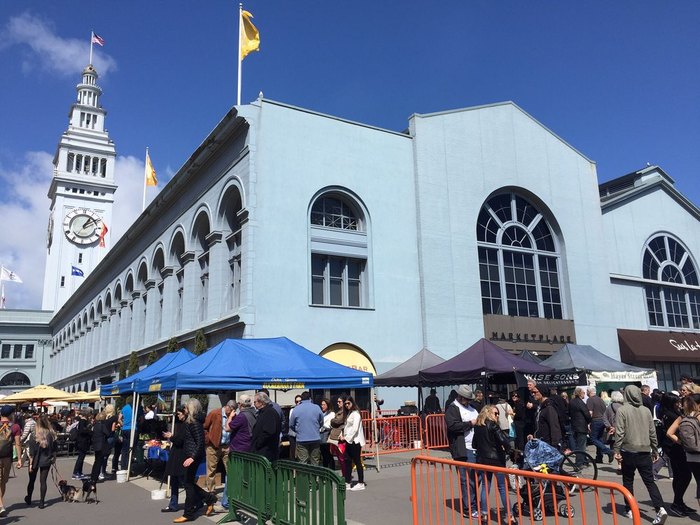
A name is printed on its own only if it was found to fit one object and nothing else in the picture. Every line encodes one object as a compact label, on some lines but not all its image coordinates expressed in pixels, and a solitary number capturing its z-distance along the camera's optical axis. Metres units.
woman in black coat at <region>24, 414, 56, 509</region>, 11.21
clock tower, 83.94
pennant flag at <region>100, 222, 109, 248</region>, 79.85
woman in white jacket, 11.98
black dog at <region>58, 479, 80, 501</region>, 11.88
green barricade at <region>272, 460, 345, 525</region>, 6.43
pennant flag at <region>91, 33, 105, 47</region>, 64.62
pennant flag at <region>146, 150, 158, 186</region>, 40.06
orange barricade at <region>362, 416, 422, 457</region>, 18.08
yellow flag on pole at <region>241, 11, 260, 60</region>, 25.58
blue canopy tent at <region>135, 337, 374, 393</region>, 12.85
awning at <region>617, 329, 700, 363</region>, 29.91
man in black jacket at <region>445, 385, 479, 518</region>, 9.55
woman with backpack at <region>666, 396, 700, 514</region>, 8.15
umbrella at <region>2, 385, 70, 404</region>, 26.64
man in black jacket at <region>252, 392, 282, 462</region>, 10.23
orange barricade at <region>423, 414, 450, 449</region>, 18.30
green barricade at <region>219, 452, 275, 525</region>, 8.05
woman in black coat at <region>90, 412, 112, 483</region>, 13.03
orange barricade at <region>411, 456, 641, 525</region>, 5.13
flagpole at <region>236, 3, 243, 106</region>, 25.06
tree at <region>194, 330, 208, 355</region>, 24.52
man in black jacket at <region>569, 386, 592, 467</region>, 13.81
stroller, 8.67
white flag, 68.75
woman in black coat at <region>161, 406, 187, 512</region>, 10.16
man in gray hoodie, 8.62
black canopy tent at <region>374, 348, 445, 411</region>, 19.22
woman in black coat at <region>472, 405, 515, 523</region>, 8.60
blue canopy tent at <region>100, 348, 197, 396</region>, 16.27
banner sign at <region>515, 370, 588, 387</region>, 17.03
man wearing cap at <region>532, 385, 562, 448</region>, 10.95
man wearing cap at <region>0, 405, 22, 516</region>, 10.56
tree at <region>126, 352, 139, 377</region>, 35.62
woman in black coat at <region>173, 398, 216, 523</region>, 9.71
